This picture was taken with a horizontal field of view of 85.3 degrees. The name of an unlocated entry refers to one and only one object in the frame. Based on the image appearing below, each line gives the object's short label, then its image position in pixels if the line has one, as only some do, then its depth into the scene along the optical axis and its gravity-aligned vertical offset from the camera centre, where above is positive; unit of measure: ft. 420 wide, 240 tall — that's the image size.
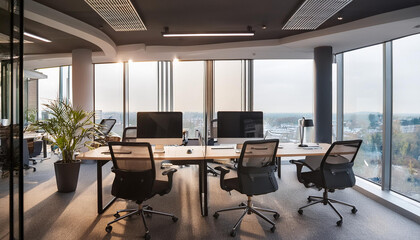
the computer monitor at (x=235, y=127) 11.71 -0.41
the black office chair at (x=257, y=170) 8.56 -1.94
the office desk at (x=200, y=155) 9.86 -1.62
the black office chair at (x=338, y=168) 9.40 -2.04
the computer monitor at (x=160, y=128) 11.12 -0.45
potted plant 12.31 -0.93
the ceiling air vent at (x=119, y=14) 10.75 +5.50
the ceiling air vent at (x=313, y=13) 10.71 +5.52
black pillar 16.03 +1.85
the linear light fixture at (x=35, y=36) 14.72 +5.49
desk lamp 12.62 -0.28
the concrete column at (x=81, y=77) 18.58 +3.41
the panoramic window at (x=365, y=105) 13.66 +0.91
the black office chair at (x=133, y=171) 8.10 -1.91
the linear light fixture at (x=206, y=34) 14.30 +5.37
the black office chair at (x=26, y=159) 15.94 -2.89
